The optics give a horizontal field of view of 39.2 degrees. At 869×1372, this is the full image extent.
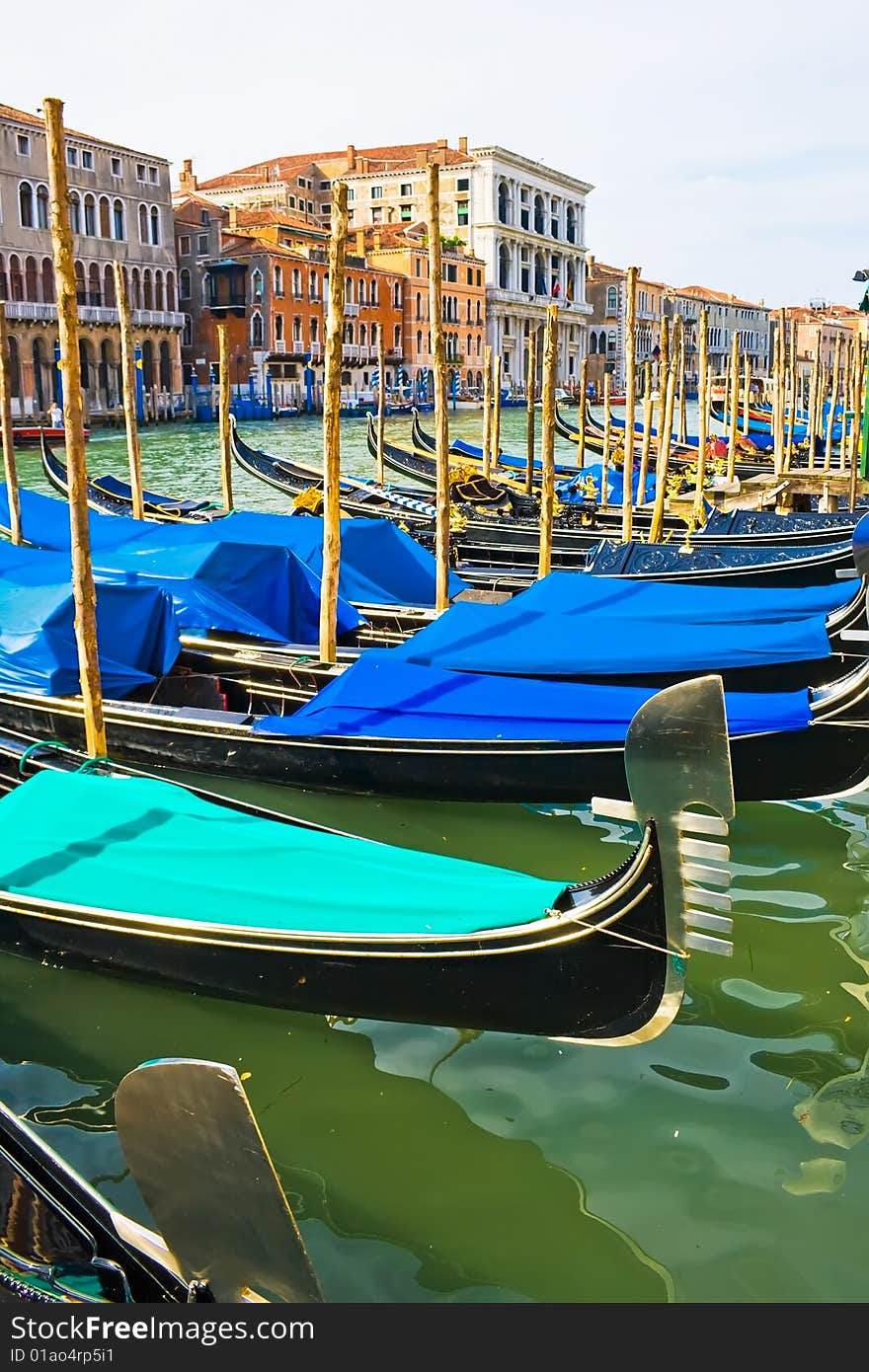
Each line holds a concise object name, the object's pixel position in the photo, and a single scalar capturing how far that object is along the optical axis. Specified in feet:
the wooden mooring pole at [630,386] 26.04
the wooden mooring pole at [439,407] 19.45
